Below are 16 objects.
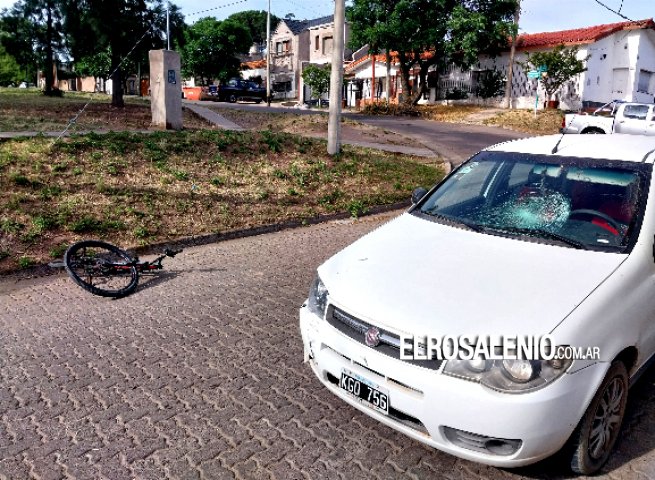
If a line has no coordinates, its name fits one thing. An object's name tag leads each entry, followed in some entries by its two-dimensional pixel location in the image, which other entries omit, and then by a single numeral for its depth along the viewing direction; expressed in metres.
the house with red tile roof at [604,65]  30.50
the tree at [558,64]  27.61
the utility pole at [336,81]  12.14
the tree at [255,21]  93.62
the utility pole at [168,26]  22.95
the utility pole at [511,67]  30.51
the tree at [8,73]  68.09
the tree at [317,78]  41.72
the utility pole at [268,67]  41.03
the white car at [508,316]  2.58
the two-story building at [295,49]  57.59
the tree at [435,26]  31.00
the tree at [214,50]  57.22
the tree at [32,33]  28.41
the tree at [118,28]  21.75
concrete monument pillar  14.83
